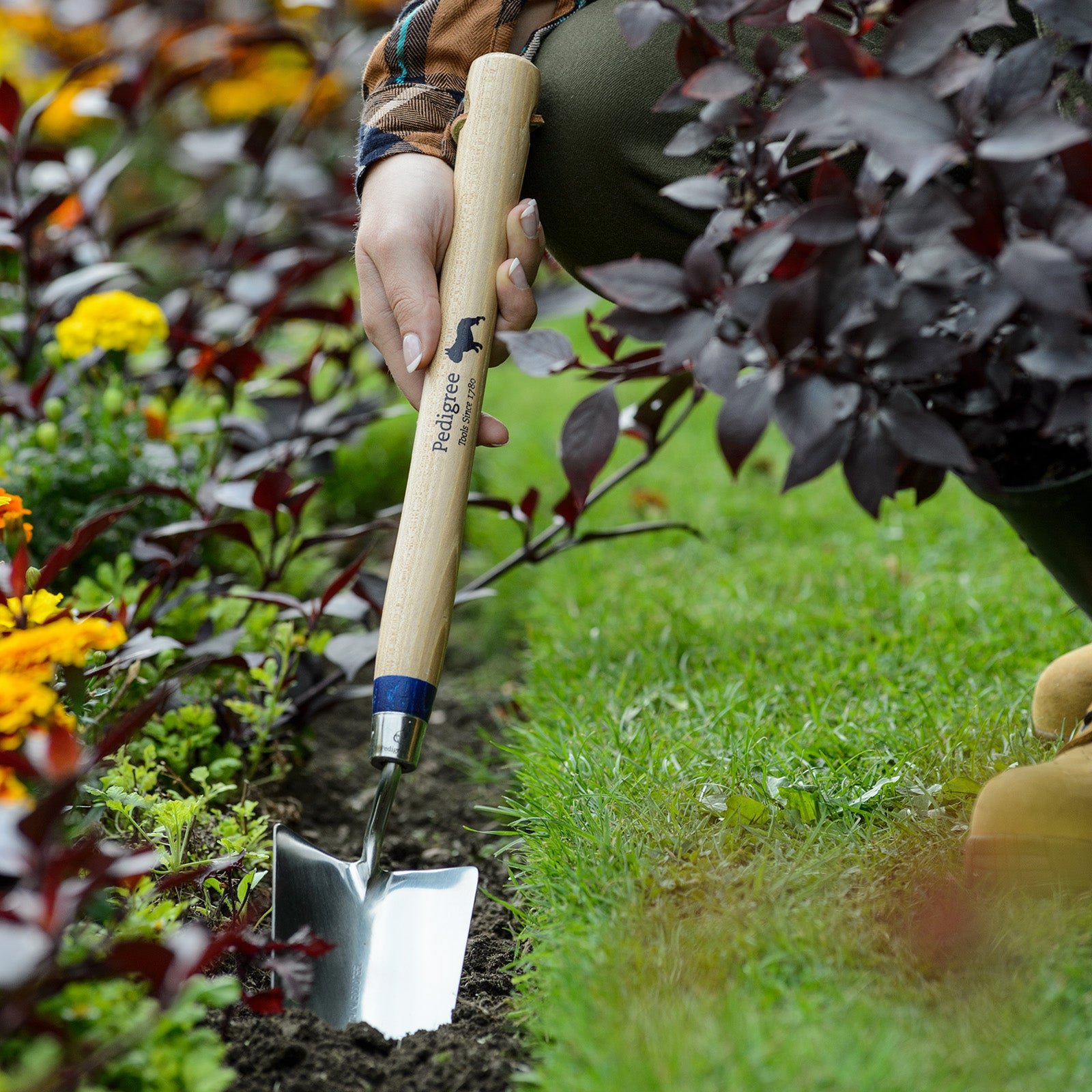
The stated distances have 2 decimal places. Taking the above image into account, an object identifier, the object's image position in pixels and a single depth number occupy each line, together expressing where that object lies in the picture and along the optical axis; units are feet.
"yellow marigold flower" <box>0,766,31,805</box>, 6.53
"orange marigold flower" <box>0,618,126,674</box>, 6.61
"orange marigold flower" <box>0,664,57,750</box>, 6.54
